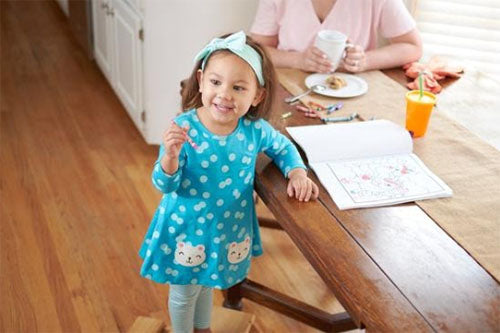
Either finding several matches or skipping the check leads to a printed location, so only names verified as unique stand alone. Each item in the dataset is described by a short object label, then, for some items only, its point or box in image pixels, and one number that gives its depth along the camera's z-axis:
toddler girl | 1.36
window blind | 2.18
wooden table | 1.09
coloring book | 1.41
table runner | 1.30
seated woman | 2.09
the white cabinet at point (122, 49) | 2.88
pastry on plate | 1.88
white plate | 1.85
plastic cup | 1.61
